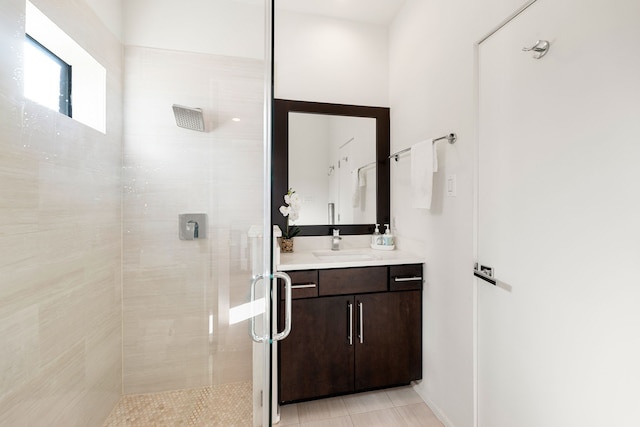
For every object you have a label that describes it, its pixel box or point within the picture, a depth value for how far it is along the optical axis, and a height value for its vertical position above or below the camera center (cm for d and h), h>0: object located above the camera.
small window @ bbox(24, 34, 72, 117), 95 +51
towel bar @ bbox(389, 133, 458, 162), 144 +42
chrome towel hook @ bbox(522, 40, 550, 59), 96 +60
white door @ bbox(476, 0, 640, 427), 75 -1
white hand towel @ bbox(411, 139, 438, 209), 156 +26
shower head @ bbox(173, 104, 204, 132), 142 +52
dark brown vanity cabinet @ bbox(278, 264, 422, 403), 158 -72
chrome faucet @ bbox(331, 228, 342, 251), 210 -21
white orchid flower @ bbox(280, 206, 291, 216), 195 +3
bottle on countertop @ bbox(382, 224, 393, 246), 206 -19
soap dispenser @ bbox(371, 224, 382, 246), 210 -18
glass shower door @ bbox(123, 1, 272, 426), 138 -1
